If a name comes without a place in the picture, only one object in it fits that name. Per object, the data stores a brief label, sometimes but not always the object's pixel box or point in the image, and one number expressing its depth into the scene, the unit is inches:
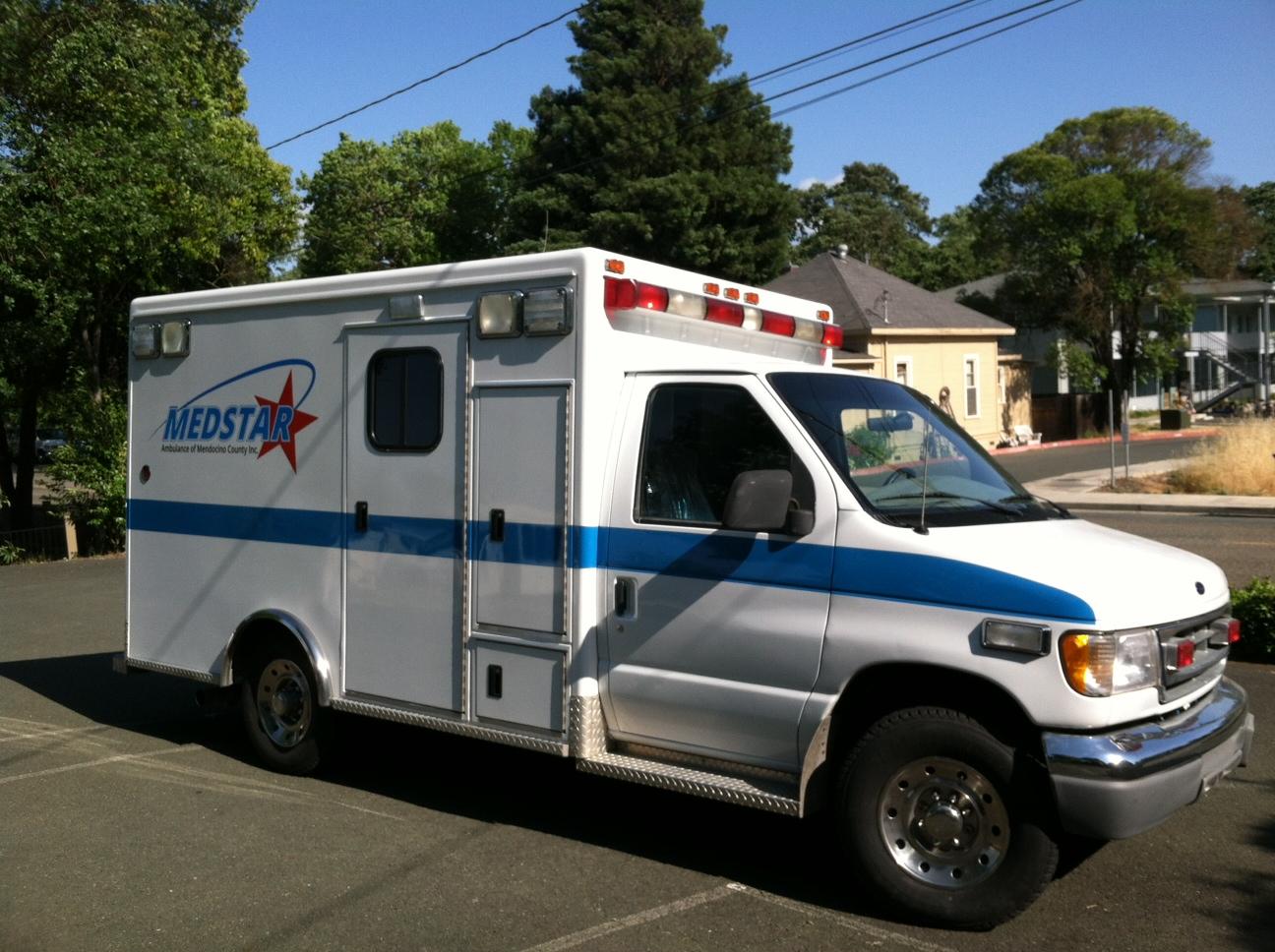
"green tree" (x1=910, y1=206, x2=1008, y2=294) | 2874.0
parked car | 2207.9
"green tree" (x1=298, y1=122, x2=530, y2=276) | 1924.2
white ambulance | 183.6
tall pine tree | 1475.1
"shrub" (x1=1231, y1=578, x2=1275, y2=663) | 355.6
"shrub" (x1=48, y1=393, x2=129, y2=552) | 810.8
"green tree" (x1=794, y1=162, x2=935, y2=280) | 3088.1
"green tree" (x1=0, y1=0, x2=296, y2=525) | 734.5
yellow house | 1376.7
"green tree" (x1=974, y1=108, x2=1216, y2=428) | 1587.1
